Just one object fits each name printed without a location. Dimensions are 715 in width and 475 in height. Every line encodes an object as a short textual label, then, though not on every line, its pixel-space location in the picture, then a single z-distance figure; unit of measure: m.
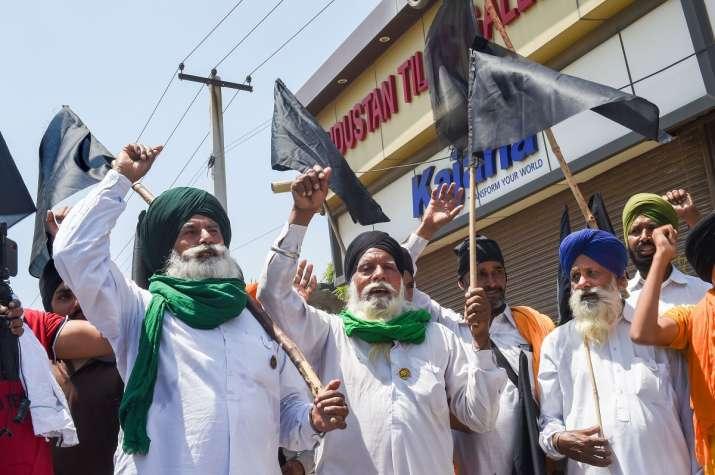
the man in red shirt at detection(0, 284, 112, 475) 3.07
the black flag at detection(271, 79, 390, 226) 4.65
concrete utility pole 15.07
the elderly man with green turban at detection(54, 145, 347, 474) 2.71
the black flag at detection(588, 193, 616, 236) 5.04
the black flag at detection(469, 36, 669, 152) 4.03
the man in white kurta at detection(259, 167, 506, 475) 3.34
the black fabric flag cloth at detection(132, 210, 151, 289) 3.44
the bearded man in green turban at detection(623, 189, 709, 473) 4.31
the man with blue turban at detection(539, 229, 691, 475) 3.43
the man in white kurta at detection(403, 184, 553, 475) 3.85
